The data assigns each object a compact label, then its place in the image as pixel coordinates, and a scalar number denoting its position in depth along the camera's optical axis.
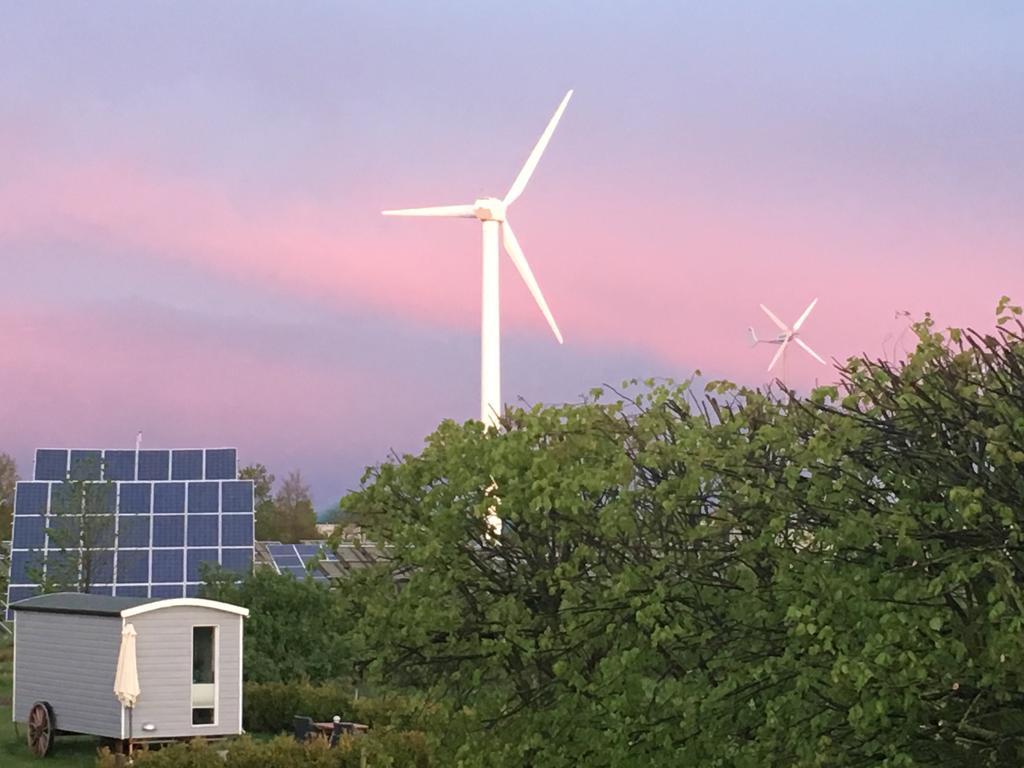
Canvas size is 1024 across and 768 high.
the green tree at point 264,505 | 100.81
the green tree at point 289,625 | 40.75
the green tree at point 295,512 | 107.94
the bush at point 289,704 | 35.72
